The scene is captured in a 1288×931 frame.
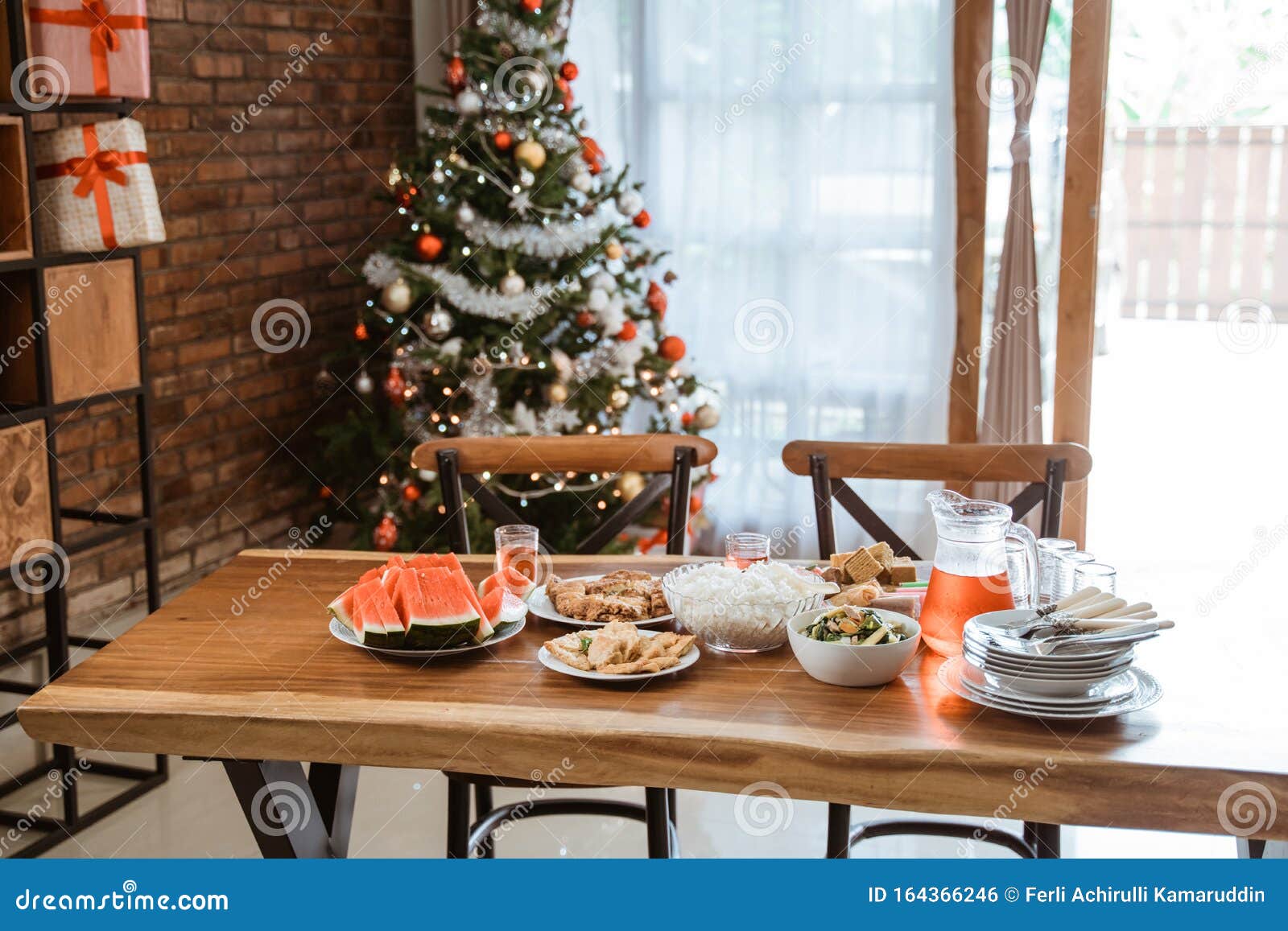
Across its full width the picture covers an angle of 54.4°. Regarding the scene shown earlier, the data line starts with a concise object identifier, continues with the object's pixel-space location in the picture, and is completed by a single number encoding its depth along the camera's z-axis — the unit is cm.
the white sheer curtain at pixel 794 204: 380
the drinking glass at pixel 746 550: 168
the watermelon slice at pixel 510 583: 166
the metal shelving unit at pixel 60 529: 247
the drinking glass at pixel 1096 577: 155
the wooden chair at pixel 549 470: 214
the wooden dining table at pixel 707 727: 125
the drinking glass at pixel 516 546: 171
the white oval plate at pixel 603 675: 145
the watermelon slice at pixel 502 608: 158
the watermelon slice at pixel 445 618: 152
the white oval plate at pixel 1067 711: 134
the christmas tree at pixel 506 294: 350
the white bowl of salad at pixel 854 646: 143
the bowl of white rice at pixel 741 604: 154
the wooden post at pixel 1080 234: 342
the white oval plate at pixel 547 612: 164
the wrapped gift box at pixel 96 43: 248
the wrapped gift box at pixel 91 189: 258
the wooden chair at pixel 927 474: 206
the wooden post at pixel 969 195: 362
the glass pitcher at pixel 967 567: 150
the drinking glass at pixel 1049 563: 165
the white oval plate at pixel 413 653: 154
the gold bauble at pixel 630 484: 360
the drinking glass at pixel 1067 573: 161
